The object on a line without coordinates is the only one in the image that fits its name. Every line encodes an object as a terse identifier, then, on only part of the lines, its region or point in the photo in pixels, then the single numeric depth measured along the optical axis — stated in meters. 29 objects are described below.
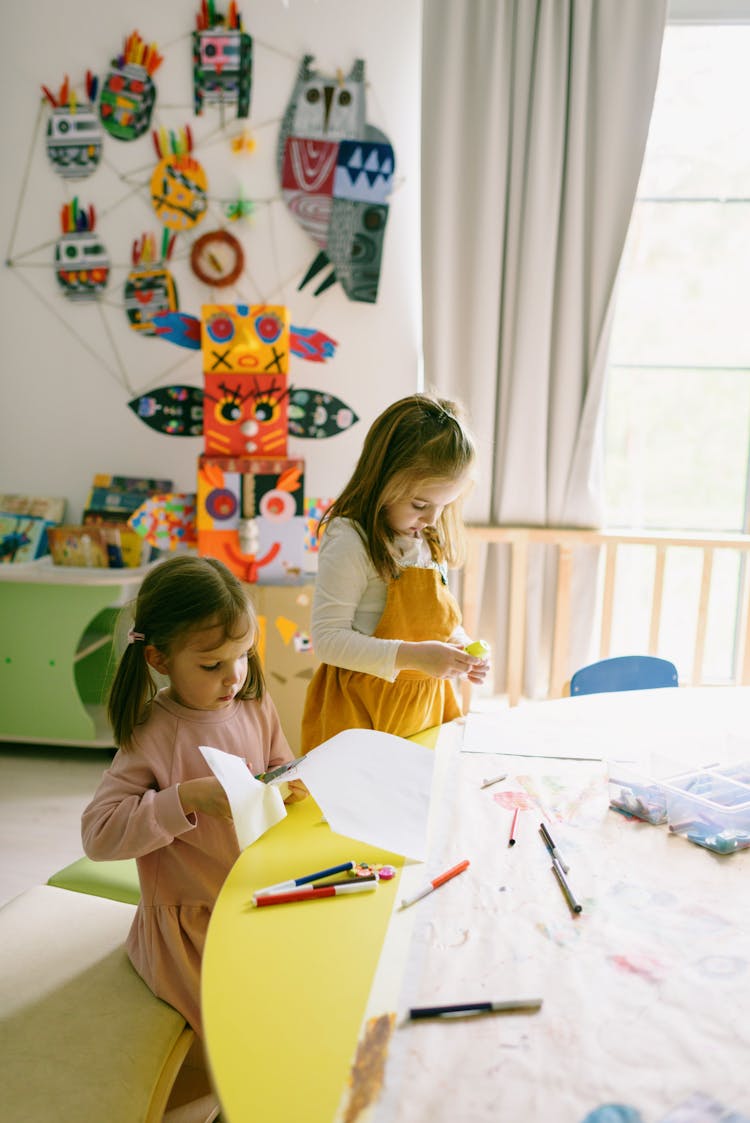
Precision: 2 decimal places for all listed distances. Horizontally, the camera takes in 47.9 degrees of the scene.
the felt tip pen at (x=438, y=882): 0.80
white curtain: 2.37
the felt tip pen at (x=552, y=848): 0.85
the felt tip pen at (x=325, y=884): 0.80
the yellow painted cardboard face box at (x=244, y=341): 2.36
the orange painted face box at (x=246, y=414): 2.37
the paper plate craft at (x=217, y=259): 2.60
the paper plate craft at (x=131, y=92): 2.55
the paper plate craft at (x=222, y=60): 2.50
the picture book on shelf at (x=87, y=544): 2.62
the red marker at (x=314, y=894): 0.79
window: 2.54
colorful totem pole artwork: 2.36
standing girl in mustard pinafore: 1.32
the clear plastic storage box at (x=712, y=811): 0.90
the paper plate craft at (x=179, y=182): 2.58
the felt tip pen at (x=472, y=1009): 0.64
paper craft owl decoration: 2.51
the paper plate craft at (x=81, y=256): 2.66
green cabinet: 2.48
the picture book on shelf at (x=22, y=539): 2.70
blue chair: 1.67
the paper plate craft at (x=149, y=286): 2.64
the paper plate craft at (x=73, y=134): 2.60
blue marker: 0.81
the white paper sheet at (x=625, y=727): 1.17
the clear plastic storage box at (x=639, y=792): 0.96
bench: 0.84
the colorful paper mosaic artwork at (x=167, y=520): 2.54
